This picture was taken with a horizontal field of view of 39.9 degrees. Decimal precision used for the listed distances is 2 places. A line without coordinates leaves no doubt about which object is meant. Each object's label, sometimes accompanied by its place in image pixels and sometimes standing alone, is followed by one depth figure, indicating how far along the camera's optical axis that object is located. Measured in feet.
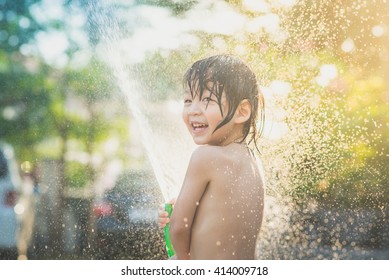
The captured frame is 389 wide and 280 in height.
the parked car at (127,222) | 24.94
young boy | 7.61
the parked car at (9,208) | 24.13
